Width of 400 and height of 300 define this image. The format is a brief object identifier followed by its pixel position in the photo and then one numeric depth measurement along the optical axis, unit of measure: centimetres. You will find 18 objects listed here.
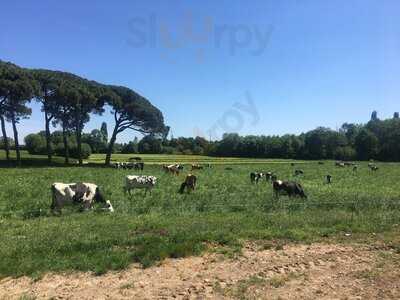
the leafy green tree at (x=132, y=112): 6962
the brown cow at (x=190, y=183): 2505
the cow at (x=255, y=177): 3433
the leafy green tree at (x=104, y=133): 12842
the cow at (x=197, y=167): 5539
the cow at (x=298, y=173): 4458
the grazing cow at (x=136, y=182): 2438
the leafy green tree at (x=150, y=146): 12062
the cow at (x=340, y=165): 6773
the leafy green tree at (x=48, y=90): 6456
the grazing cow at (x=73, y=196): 1711
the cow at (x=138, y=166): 5468
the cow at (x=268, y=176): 3638
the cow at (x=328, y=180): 3555
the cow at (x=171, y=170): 4402
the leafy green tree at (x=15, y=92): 5750
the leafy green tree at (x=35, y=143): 10337
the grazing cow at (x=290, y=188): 2230
